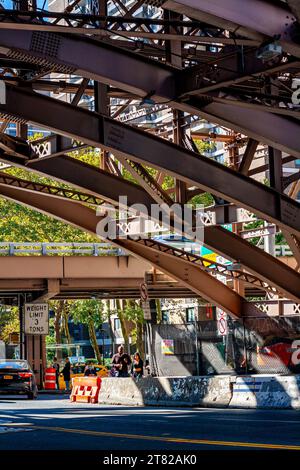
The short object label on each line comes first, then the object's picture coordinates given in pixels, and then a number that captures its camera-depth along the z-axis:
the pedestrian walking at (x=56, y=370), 56.57
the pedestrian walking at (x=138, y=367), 40.94
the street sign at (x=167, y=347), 33.47
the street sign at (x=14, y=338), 54.44
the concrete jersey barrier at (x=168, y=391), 27.30
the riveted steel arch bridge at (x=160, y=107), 17.23
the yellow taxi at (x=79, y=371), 58.28
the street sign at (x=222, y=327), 32.16
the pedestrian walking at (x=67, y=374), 53.66
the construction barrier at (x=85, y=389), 32.75
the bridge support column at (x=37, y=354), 54.16
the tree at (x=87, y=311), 71.81
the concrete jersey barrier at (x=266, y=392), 25.14
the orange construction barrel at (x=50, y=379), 53.15
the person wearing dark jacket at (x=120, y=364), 38.19
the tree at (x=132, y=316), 70.00
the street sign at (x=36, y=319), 49.19
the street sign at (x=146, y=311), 36.25
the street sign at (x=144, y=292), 38.72
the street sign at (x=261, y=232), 37.97
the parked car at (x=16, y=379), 36.12
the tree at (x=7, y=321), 86.00
